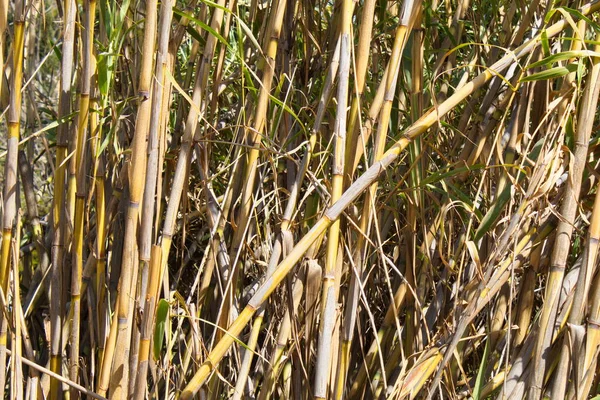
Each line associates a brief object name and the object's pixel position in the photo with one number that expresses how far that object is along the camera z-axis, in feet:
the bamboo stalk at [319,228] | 9.55
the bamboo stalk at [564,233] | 9.89
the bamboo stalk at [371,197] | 9.70
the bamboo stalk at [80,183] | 9.83
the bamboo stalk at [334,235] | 9.64
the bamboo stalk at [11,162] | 9.78
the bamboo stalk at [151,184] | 9.40
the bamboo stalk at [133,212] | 9.37
